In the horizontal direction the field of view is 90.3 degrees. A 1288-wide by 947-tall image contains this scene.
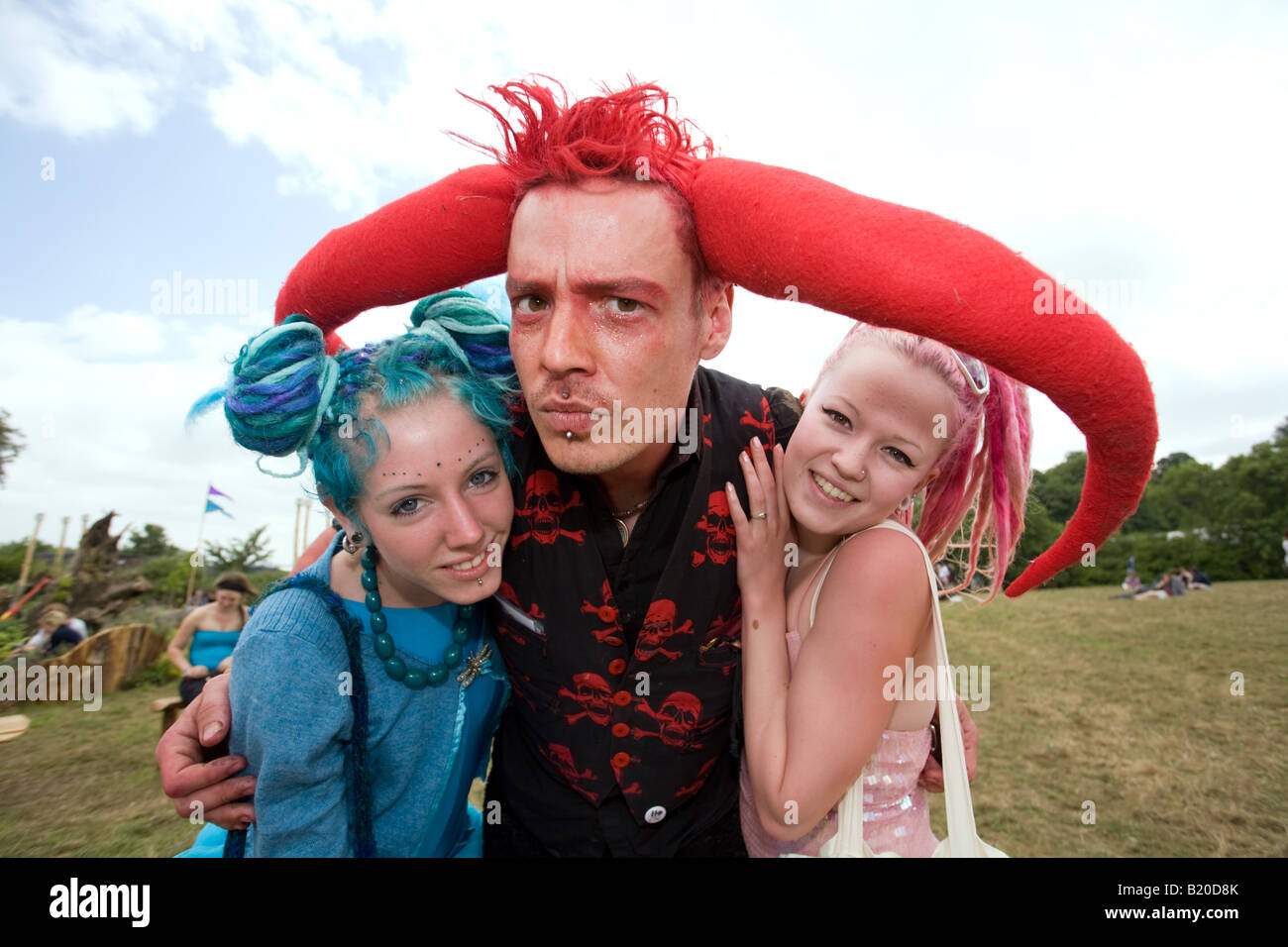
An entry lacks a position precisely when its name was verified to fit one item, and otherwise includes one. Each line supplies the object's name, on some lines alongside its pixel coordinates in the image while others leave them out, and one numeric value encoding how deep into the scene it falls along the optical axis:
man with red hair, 0.45
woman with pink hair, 0.47
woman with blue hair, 0.47
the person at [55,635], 8.29
